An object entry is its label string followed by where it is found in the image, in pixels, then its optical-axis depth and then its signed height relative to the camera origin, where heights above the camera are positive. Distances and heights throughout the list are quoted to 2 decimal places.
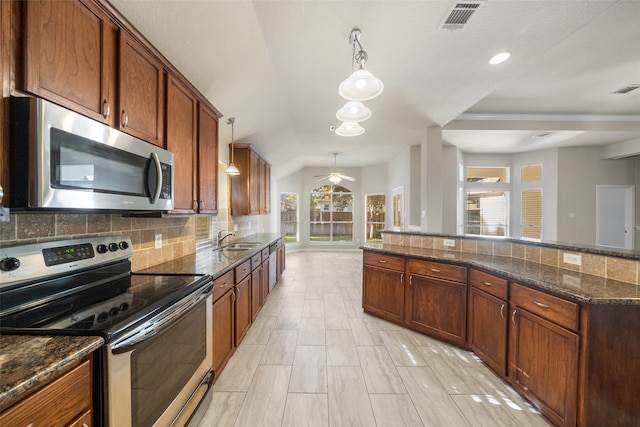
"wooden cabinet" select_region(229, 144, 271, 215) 4.10 +0.50
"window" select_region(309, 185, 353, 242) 8.48 +0.04
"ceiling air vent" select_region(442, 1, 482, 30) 1.76 +1.47
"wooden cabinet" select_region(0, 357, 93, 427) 0.69 -0.58
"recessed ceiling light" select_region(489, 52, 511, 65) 2.38 +1.51
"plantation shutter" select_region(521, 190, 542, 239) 6.44 +0.05
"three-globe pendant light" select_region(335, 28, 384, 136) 1.78 +0.91
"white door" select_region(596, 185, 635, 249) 6.05 +0.11
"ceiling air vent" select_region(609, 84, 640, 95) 3.41 +1.75
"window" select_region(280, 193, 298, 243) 8.15 -0.07
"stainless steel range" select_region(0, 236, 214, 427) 0.96 -0.44
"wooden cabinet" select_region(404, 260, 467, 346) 2.49 -0.94
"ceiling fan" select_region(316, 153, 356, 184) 6.35 +0.93
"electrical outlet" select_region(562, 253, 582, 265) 1.94 -0.33
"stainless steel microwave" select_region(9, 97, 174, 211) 0.90 +0.21
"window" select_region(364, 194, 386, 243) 8.09 -0.05
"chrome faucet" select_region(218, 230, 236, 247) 3.31 -0.31
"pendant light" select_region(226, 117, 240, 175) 3.14 +0.55
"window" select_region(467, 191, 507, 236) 6.89 +0.09
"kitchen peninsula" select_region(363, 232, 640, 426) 1.42 -0.74
